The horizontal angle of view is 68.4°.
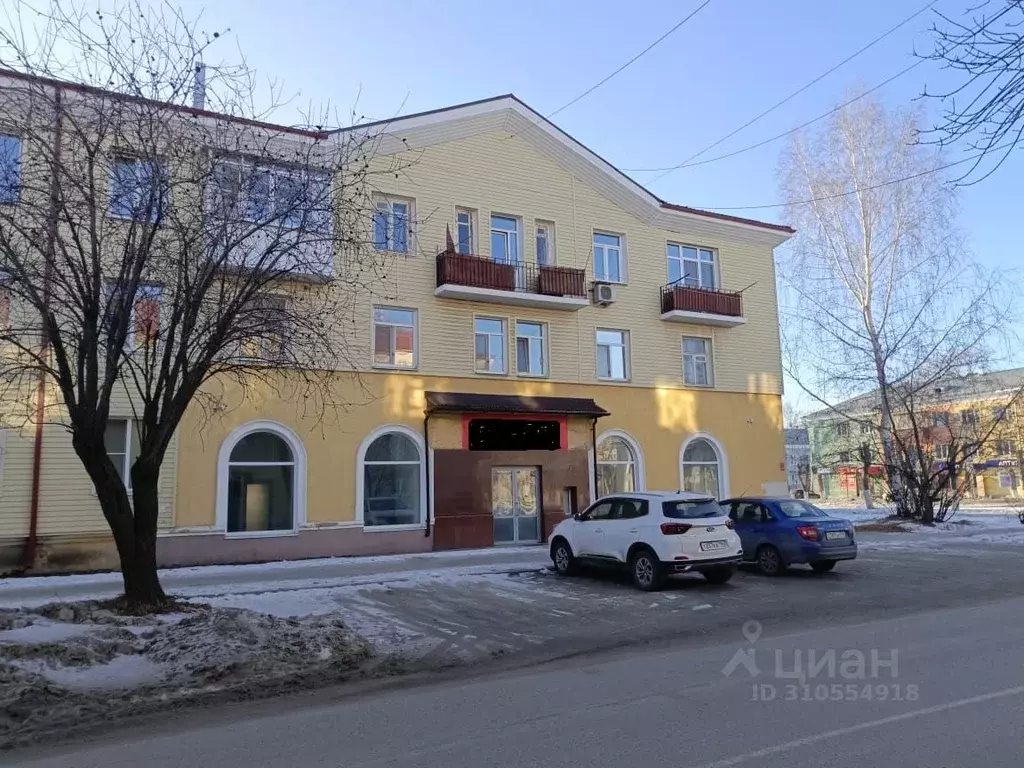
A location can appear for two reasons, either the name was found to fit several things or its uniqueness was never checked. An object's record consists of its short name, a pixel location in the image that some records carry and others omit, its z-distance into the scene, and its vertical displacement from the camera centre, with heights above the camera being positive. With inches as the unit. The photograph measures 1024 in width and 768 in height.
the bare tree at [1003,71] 205.0 +107.7
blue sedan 531.8 -48.3
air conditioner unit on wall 861.2 +202.4
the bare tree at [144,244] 364.8 +120.7
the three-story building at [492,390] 666.2 +91.2
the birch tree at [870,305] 1053.8 +233.4
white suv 473.7 -43.2
